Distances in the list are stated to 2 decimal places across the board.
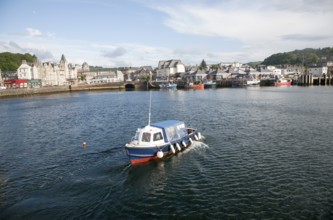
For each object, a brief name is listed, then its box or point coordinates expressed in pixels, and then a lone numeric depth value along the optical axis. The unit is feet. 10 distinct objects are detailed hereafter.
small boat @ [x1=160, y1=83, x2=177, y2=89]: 551.63
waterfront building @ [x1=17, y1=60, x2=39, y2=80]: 582.80
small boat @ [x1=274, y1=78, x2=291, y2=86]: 527.15
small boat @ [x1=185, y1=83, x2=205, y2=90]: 533.59
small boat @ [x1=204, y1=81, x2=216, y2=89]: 558.56
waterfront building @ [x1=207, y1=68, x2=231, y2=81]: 631.56
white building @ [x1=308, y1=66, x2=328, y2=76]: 639.11
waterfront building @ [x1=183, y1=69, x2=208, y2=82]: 646.69
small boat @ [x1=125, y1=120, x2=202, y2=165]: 90.94
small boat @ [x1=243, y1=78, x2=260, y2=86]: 544.21
